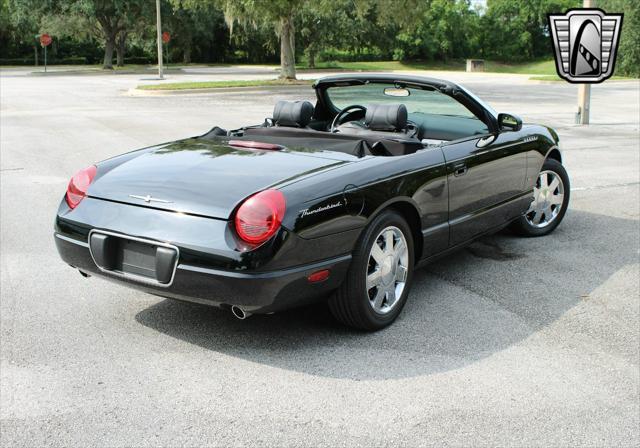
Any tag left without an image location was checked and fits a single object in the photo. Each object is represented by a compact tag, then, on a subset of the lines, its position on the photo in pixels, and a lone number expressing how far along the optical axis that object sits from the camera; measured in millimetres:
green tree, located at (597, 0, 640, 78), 43406
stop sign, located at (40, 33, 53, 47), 48175
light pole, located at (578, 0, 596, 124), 16938
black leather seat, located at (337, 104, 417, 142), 5031
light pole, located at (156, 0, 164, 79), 32847
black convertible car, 3807
